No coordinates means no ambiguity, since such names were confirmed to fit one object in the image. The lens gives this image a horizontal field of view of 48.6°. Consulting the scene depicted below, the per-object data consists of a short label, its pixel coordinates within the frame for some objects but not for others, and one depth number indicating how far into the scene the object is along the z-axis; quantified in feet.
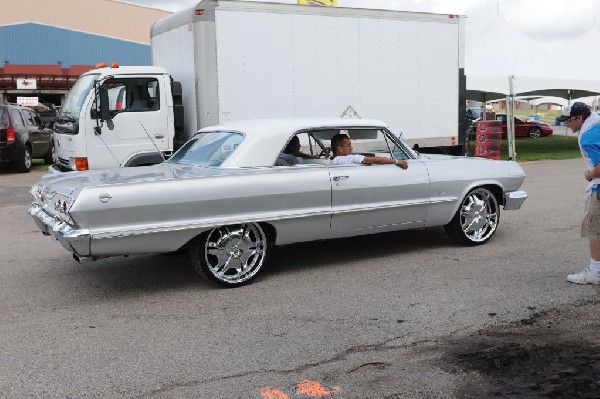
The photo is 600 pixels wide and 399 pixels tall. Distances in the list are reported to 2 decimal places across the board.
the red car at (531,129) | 110.52
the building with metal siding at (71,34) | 164.14
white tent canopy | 65.62
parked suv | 51.75
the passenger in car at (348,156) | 21.17
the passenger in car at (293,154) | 20.43
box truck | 31.78
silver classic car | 17.21
